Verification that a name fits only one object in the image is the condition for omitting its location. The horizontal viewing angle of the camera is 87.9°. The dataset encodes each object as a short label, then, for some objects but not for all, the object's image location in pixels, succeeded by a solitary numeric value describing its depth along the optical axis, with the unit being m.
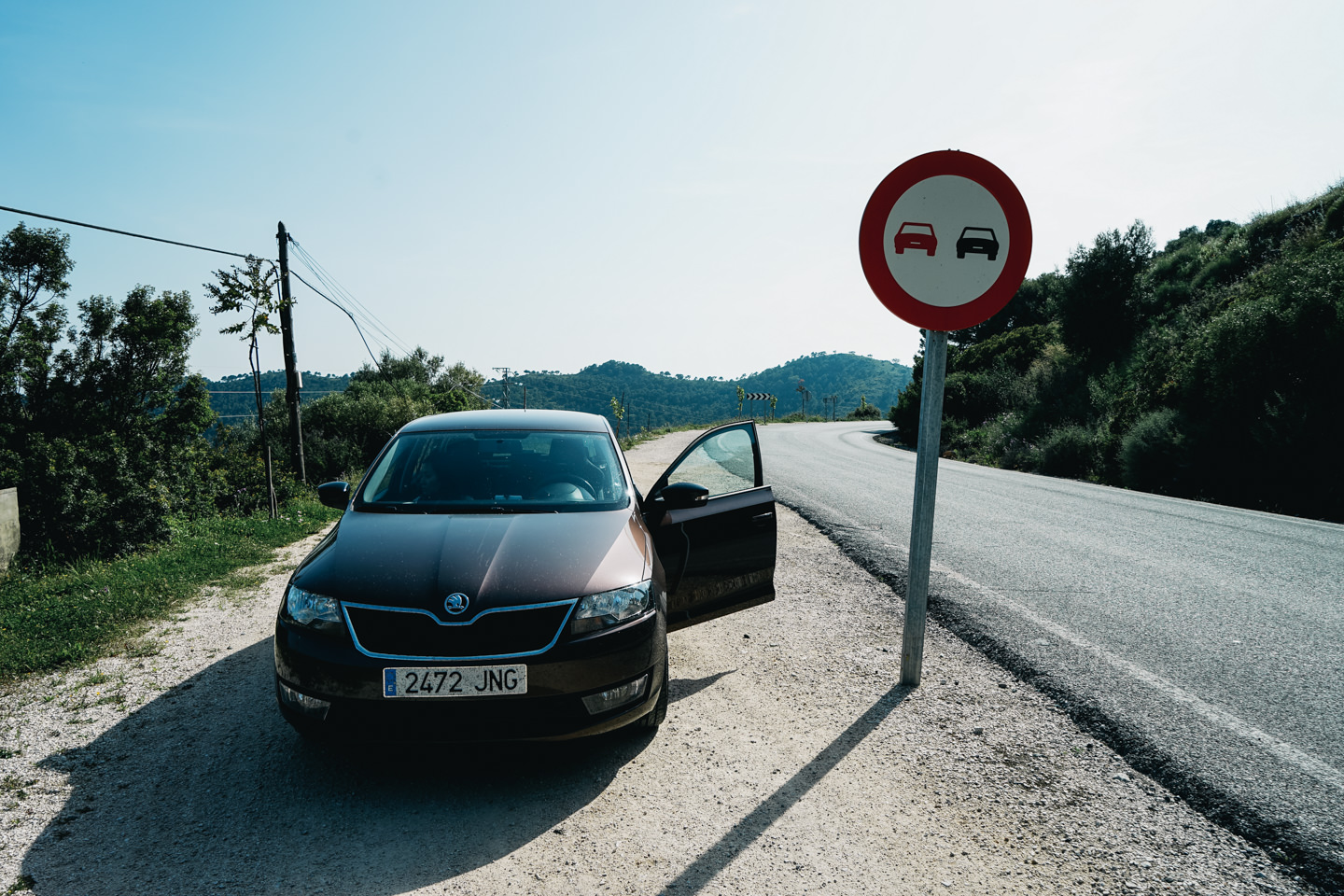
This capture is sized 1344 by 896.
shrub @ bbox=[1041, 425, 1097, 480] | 17.86
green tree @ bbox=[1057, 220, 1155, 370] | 27.42
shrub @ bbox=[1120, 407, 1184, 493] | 14.36
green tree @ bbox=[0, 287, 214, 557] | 11.63
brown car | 2.61
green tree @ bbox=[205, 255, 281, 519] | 10.94
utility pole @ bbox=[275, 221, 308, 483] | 16.28
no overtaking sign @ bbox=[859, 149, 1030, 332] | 3.52
